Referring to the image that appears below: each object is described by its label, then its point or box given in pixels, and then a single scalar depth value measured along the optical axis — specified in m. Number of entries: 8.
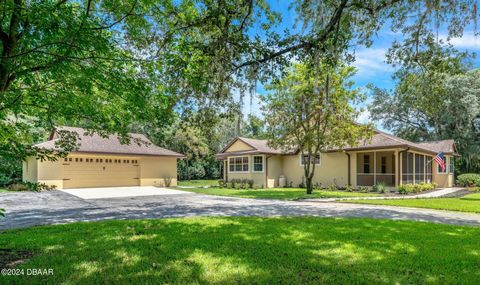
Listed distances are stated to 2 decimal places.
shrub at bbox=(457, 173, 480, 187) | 23.62
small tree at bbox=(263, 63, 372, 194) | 15.17
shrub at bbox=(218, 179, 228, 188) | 23.88
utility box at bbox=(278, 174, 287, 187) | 24.29
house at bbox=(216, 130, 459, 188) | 19.77
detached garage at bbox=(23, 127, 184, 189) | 20.45
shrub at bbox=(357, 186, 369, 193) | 18.52
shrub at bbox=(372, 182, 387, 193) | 17.83
